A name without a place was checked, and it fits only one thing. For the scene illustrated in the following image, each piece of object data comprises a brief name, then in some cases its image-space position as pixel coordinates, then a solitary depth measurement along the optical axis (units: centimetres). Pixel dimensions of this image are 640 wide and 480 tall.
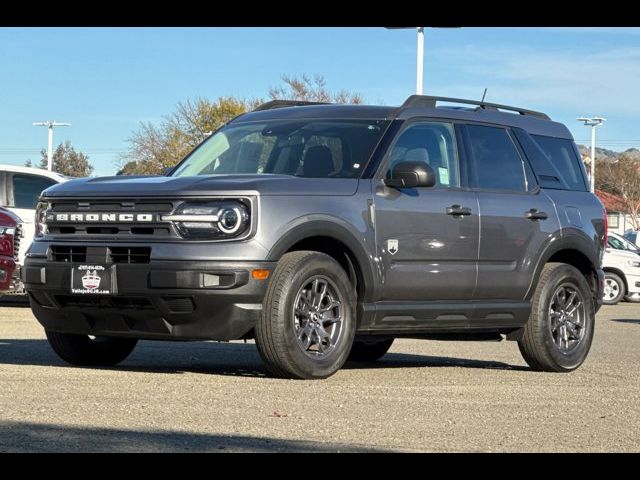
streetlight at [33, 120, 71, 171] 8019
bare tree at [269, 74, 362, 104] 5812
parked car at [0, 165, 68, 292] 1873
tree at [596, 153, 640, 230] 9462
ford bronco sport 923
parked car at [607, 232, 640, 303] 2865
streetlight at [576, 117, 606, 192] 7463
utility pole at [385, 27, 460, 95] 3347
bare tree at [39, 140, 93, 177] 9338
